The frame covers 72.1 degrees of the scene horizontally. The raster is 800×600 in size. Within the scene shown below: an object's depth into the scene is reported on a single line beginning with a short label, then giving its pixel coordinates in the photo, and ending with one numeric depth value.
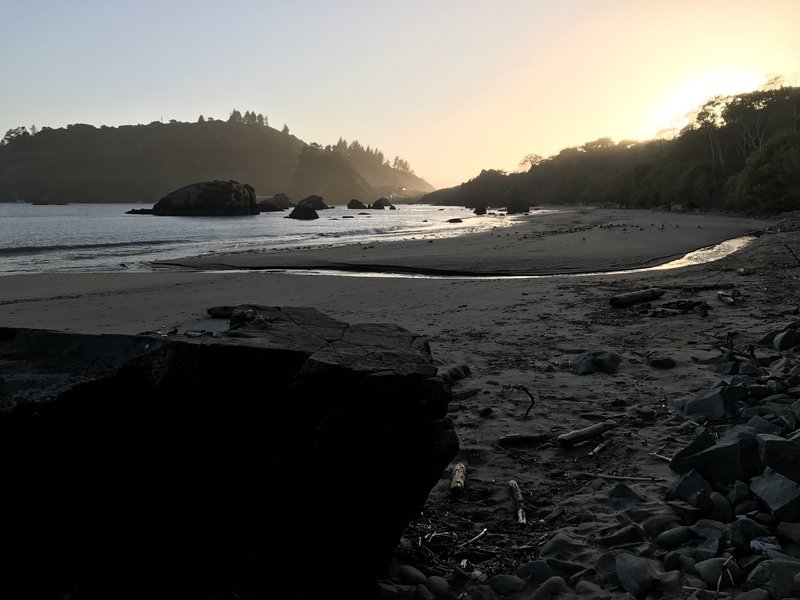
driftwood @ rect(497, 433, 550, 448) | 4.37
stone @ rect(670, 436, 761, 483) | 3.21
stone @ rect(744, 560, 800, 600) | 2.31
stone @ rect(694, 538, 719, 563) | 2.69
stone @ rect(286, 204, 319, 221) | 61.25
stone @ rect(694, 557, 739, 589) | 2.50
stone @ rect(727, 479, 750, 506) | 3.04
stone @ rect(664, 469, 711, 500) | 3.27
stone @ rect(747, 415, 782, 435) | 3.71
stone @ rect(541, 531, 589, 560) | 2.93
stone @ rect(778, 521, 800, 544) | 2.69
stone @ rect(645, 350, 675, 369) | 5.91
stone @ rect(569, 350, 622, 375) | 5.93
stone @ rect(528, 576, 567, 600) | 2.61
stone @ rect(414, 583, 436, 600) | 2.63
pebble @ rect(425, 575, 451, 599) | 2.69
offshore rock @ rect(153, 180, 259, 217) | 71.38
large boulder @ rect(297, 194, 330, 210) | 87.61
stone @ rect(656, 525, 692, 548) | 2.89
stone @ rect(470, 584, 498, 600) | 2.63
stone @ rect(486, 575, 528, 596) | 2.70
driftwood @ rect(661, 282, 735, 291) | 10.50
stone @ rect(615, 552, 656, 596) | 2.55
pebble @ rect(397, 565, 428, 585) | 2.77
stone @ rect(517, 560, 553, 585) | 2.76
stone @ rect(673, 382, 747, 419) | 4.41
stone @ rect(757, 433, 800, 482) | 2.97
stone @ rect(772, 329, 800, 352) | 5.96
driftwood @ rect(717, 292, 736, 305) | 8.87
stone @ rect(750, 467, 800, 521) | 2.79
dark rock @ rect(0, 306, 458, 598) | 2.12
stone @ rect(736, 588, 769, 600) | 2.29
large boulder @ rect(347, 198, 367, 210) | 109.03
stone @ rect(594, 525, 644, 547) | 2.99
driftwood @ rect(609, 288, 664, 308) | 9.32
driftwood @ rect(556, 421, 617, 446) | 4.26
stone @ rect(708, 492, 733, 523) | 2.99
